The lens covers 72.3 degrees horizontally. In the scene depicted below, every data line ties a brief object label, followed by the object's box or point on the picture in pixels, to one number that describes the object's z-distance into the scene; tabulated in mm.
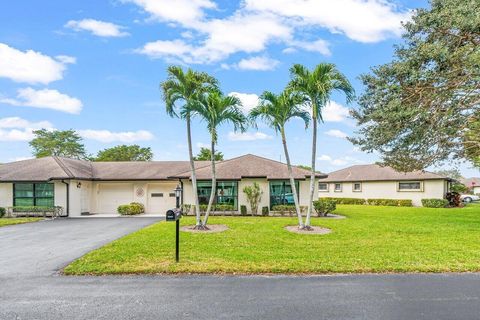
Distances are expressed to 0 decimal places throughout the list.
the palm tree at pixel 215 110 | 13938
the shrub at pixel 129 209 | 21844
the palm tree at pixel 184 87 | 13828
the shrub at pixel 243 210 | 20666
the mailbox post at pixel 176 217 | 8164
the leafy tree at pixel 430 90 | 12656
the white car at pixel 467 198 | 40456
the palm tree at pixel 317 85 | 13250
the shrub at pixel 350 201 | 33219
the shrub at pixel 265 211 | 20489
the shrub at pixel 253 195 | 20641
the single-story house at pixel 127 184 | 21016
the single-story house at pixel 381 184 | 30141
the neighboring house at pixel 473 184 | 60566
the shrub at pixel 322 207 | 19812
